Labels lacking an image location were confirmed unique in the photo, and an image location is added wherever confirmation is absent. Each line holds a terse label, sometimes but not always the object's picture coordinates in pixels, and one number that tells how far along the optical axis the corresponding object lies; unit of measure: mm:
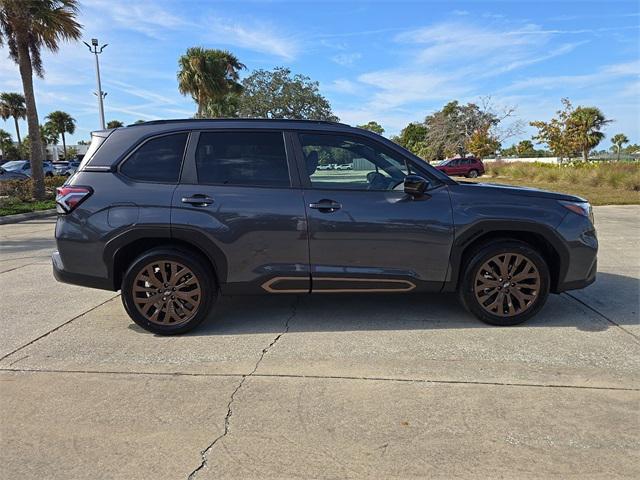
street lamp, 25600
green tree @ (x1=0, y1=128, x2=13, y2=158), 67125
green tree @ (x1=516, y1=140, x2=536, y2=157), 77375
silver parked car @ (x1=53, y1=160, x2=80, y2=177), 36062
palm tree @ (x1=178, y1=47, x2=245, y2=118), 30266
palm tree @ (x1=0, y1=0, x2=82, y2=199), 15094
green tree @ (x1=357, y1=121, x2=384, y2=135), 95375
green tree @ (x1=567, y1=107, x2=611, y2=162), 46062
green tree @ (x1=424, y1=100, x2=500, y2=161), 63916
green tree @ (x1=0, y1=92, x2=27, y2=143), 58719
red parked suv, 36156
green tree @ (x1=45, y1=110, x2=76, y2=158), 69500
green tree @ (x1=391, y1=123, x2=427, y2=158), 81662
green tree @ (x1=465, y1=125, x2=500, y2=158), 57219
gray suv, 4094
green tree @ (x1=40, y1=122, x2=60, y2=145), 70625
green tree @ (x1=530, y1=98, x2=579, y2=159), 45719
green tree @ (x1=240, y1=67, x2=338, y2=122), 40438
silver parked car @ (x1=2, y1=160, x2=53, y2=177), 26012
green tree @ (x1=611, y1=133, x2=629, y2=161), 84625
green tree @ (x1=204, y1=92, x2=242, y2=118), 39438
